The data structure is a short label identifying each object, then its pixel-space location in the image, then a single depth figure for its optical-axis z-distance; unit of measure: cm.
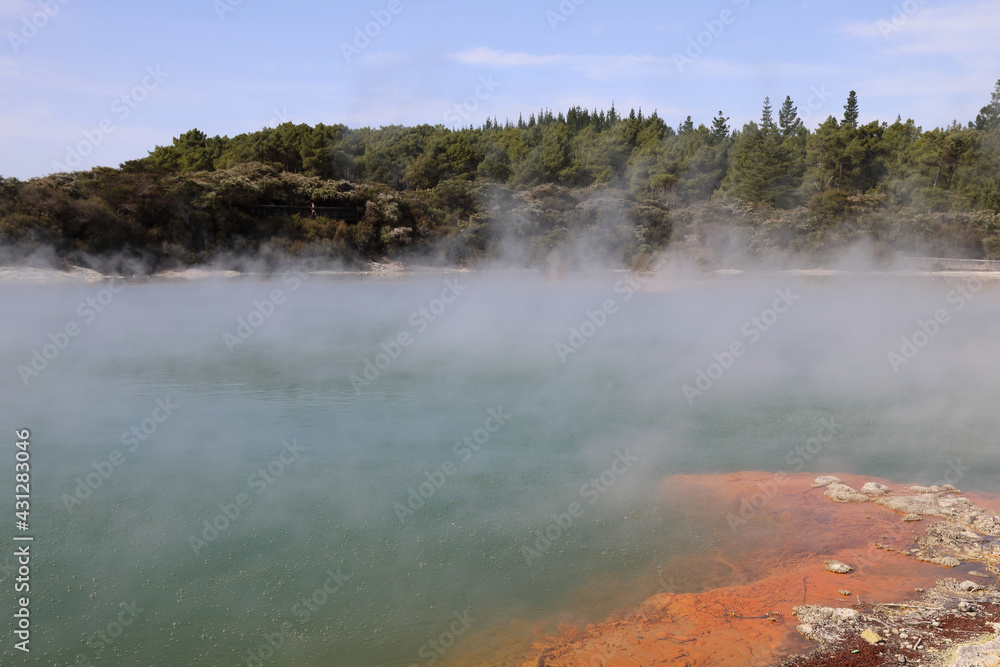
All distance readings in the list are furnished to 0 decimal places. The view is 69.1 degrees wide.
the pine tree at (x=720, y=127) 5278
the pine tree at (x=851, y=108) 4994
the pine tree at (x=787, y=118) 5428
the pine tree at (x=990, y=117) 4712
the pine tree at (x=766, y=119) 5449
